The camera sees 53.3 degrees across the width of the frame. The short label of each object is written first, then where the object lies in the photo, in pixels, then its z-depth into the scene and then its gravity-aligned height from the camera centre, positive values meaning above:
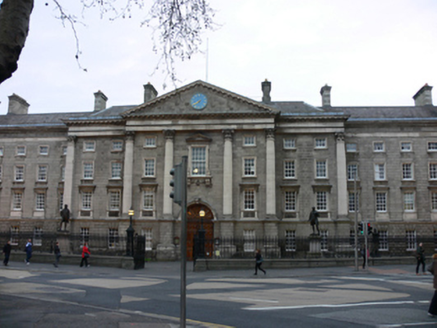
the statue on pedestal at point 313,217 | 34.62 +0.79
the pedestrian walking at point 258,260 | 25.03 -1.97
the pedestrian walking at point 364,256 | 28.89 -1.91
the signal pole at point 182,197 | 7.80 +0.51
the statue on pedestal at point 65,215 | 38.33 +0.71
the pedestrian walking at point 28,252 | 30.28 -2.06
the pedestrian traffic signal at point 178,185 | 7.96 +0.73
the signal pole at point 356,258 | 28.11 -1.98
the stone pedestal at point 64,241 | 38.72 -1.69
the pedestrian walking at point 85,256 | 29.36 -2.19
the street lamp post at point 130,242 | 29.67 -1.22
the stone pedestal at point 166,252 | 41.31 -2.57
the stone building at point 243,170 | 43.09 +5.79
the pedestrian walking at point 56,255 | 29.23 -2.13
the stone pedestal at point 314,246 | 32.84 -1.43
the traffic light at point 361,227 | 30.26 +0.01
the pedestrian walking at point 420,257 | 25.78 -1.68
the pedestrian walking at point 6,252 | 28.87 -1.95
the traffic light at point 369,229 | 29.84 -0.08
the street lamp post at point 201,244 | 28.69 -1.24
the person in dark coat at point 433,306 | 11.73 -2.08
